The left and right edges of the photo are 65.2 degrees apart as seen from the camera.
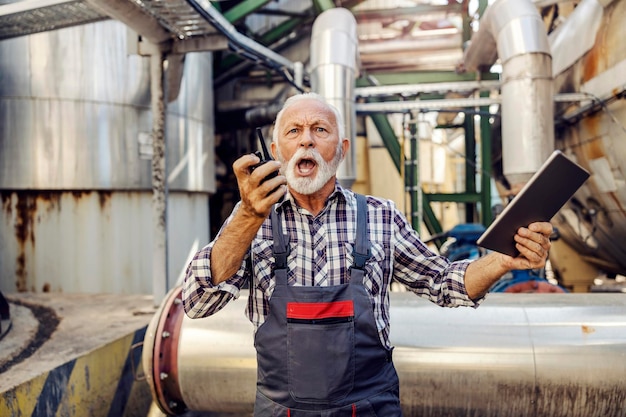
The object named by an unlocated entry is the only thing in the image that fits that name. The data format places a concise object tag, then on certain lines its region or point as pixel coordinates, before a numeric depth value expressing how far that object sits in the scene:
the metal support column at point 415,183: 5.41
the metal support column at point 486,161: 6.35
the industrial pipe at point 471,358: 2.36
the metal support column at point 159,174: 4.44
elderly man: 1.42
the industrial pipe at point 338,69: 4.61
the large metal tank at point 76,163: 5.06
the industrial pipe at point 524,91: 3.89
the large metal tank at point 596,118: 3.61
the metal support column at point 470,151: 6.89
